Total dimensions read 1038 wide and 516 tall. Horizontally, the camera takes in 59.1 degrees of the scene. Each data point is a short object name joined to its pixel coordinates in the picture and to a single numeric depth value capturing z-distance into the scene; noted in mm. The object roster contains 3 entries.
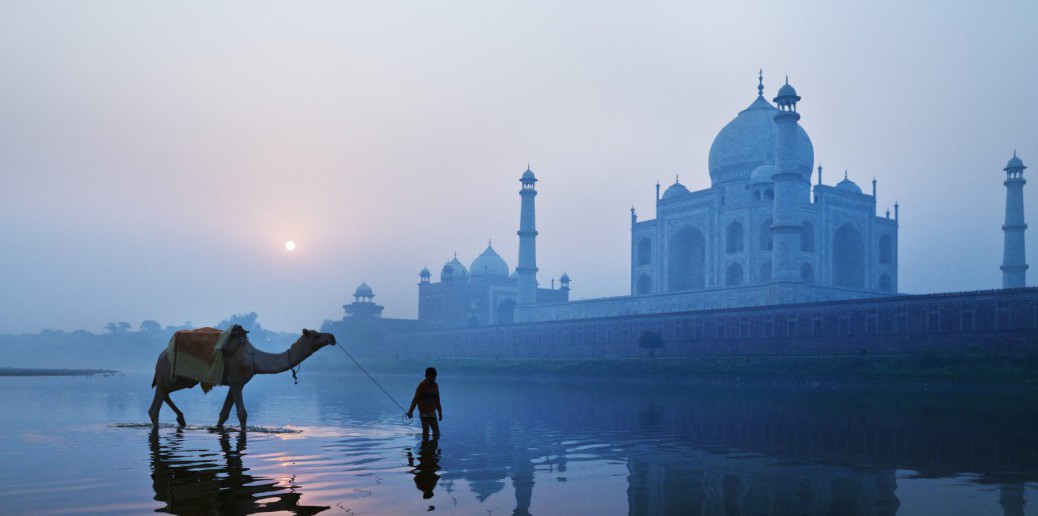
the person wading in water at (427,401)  12523
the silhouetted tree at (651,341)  55469
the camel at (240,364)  14023
